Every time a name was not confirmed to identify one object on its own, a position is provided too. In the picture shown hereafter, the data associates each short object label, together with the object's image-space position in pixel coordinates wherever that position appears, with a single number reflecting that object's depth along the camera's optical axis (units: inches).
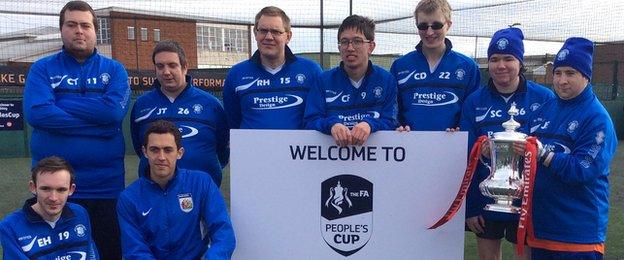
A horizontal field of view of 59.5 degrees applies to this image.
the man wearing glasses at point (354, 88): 116.1
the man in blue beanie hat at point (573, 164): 100.1
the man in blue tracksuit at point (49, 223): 110.7
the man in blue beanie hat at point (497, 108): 112.8
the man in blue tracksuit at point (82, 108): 117.3
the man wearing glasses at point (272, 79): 123.9
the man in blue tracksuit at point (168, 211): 111.7
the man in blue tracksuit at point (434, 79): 123.3
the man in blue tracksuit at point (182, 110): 125.8
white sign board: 109.0
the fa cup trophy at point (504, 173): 96.5
